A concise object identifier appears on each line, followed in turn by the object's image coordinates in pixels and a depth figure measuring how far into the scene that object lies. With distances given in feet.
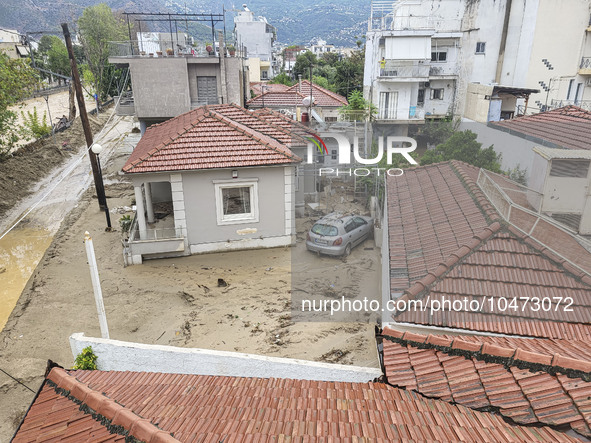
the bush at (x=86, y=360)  19.77
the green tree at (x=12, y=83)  55.72
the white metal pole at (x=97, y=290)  25.35
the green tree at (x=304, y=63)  198.80
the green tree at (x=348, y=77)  148.57
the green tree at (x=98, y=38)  163.94
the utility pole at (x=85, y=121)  53.17
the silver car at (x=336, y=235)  46.21
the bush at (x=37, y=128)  96.68
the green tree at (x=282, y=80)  167.86
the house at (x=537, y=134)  47.60
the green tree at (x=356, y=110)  91.25
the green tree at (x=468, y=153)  60.23
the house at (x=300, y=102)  91.45
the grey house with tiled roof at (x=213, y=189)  44.62
